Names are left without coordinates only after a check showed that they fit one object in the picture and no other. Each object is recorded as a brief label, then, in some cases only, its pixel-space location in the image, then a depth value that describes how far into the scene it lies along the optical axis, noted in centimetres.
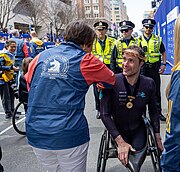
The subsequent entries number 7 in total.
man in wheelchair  228
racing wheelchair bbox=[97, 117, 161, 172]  208
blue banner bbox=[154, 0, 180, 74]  771
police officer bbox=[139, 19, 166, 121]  456
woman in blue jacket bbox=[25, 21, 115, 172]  165
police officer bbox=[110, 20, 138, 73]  471
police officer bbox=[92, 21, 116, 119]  510
